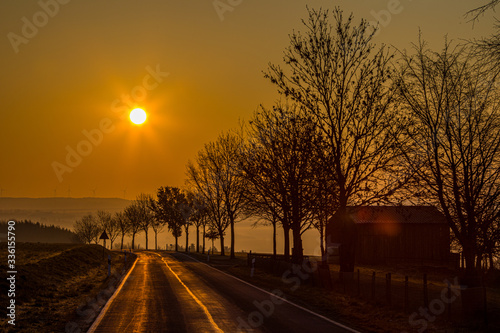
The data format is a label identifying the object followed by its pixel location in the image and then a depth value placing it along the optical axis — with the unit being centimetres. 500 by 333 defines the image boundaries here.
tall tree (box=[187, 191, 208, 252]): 7993
